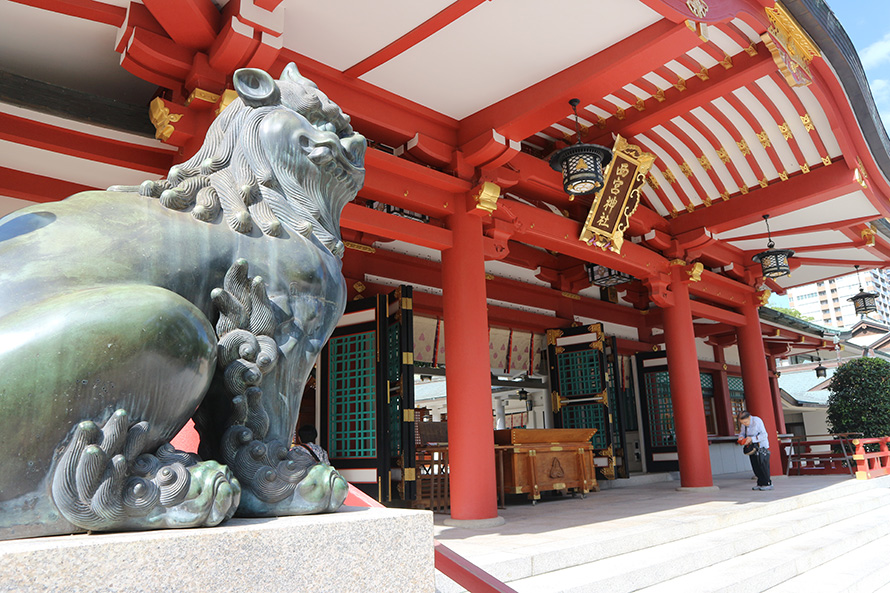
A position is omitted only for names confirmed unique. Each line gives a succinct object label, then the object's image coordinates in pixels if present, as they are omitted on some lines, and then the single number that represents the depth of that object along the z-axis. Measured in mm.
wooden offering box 7008
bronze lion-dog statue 848
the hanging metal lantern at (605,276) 8195
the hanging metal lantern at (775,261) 7949
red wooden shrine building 3783
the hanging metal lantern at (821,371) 15398
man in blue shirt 7848
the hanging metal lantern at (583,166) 5227
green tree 10758
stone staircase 3545
